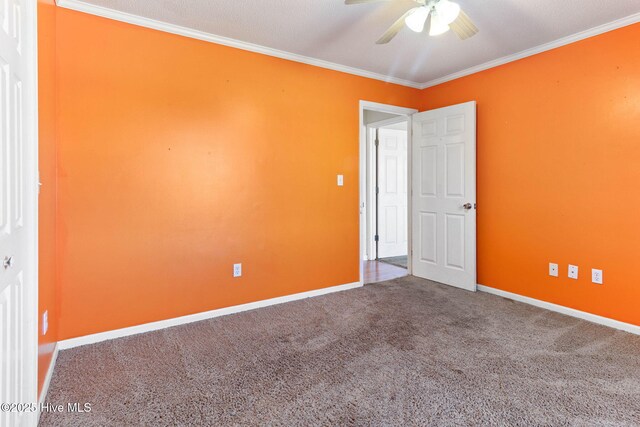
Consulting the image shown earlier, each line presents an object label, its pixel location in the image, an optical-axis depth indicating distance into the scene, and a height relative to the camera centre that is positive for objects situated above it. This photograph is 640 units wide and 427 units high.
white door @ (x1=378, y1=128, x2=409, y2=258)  5.57 +0.20
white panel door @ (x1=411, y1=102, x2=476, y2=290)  3.74 +0.11
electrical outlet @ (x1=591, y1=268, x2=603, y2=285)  2.89 -0.59
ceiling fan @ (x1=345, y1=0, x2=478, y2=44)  2.05 +1.15
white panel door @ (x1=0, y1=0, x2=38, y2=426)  1.21 -0.01
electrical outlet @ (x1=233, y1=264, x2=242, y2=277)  3.16 -0.58
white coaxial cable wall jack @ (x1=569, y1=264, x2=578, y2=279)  3.04 -0.58
